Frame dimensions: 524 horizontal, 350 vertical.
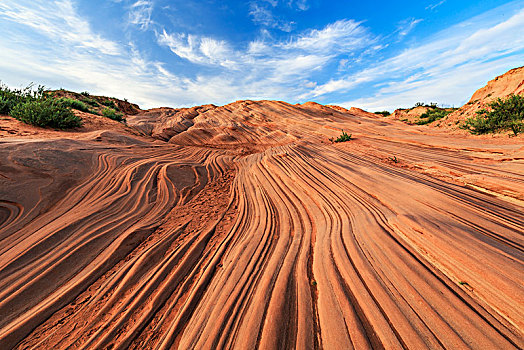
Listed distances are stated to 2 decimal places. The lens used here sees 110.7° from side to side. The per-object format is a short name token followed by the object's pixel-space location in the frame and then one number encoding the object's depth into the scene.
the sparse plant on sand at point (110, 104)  21.04
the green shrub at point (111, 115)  12.12
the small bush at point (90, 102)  16.75
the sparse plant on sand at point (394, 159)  5.38
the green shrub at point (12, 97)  7.43
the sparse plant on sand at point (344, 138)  8.50
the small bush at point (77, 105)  11.00
